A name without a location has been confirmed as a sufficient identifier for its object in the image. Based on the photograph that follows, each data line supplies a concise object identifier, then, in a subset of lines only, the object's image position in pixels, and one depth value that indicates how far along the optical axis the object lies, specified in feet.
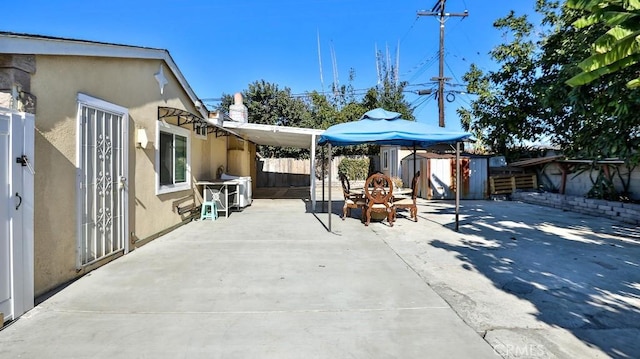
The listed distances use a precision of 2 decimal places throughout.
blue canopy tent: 23.39
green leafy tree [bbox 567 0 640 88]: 5.83
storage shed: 46.85
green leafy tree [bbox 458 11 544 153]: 36.45
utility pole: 55.36
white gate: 9.23
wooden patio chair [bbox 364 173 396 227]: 25.20
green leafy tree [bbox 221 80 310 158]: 89.45
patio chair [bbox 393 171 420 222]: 26.84
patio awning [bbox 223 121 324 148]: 32.73
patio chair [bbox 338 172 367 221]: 26.72
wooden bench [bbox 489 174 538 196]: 46.03
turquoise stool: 28.07
